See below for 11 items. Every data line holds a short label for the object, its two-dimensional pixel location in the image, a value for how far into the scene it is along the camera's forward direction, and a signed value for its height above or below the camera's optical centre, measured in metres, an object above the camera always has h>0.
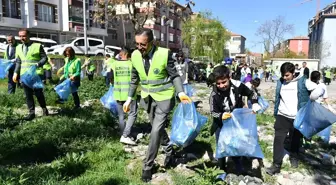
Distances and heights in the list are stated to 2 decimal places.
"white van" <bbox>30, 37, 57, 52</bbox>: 25.65 +1.42
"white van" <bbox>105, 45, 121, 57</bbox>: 28.48 +1.13
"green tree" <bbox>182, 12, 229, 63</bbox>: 49.88 +4.02
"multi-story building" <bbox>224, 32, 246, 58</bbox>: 112.15 +6.36
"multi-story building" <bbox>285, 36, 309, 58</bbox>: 99.12 +5.55
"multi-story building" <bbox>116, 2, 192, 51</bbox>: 49.89 +4.89
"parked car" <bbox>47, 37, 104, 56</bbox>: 22.38 +1.08
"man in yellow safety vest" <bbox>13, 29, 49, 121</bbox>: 5.90 +0.03
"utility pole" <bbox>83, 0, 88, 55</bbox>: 24.50 +1.16
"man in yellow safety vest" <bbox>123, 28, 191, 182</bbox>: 3.81 -0.24
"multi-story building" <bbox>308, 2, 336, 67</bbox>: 56.19 +3.58
